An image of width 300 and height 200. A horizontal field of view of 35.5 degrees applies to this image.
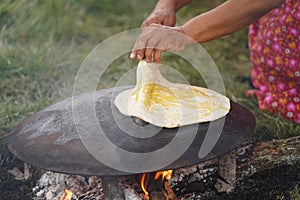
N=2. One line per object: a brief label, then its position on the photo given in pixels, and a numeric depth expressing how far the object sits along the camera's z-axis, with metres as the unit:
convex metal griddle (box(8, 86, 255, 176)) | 1.99
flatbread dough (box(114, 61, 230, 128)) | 2.19
